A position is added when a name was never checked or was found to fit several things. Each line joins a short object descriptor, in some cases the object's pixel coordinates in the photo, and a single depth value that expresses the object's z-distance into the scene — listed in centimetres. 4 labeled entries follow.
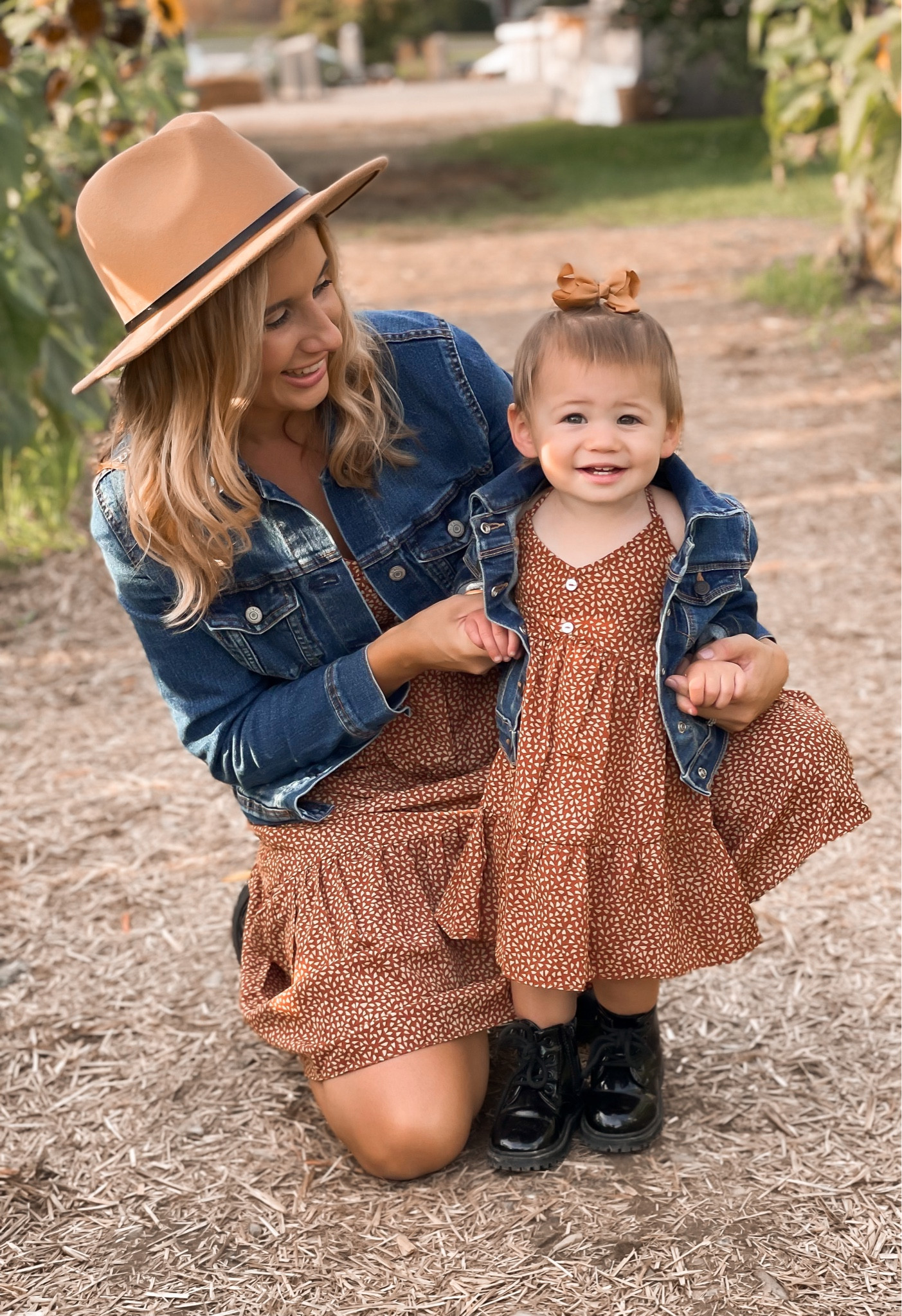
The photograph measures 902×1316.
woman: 205
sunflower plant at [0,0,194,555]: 407
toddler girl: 198
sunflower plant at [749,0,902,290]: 574
